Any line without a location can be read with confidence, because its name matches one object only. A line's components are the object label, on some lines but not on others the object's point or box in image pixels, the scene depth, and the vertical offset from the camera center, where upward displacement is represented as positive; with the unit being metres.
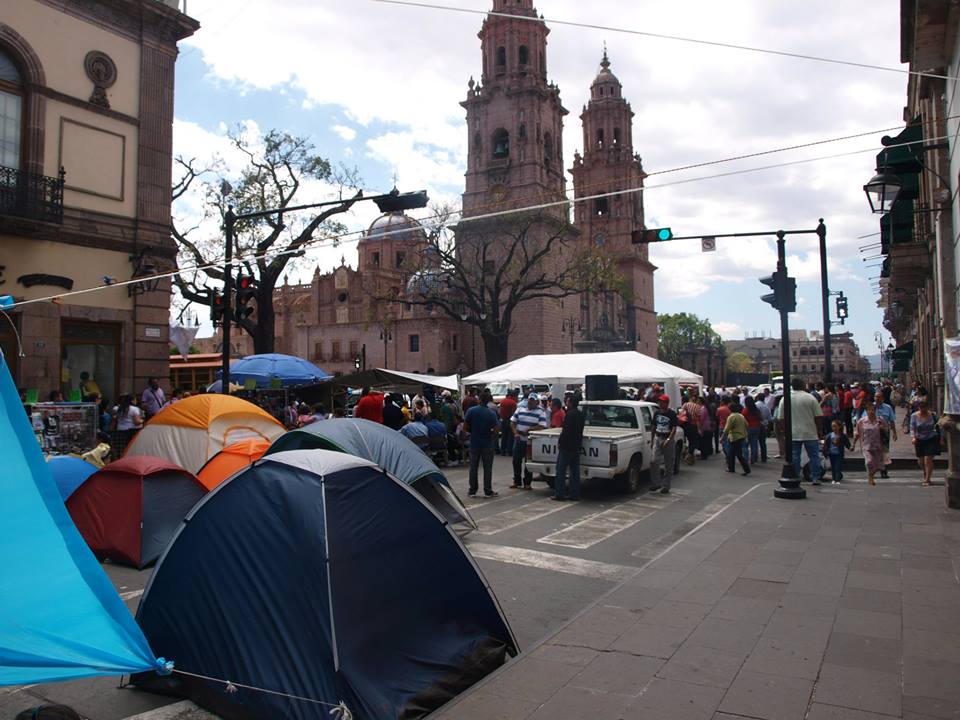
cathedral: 55.53 +10.78
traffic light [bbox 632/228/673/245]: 14.20 +3.34
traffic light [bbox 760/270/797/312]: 11.54 +1.77
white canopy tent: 20.11 +0.74
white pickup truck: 12.01 -0.89
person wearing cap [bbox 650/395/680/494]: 12.65 -1.01
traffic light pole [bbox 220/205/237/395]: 14.15 +1.94
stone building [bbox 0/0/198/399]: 14.65 +4.89
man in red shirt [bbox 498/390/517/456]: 17.78 -0.65
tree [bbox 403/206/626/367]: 38.03 +7.15
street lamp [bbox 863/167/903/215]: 10.46 +3.20
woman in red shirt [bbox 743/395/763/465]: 15.92 -0.69
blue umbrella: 19.50 +0.71
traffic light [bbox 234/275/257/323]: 14.54 +2.14
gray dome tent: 8.30 -0.66
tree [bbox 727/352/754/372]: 141.62 +7.00
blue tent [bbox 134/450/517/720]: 4.19 -1.36
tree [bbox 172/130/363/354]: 25.39 +6.95
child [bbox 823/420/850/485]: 12.99 -1.04
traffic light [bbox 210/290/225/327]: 14.55 +1.84
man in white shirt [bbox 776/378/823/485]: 12.14 -0.41
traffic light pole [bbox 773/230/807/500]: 11.21 -0.39
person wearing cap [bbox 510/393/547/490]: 13.36 -0.63
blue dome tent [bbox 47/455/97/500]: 8.33 -0.94
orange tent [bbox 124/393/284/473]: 10.38 -0.55
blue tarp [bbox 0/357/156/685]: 3.27 -1.01
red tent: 7.88 -1.32
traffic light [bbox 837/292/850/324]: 26.60 +3.44
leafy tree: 115.12 +11.22
